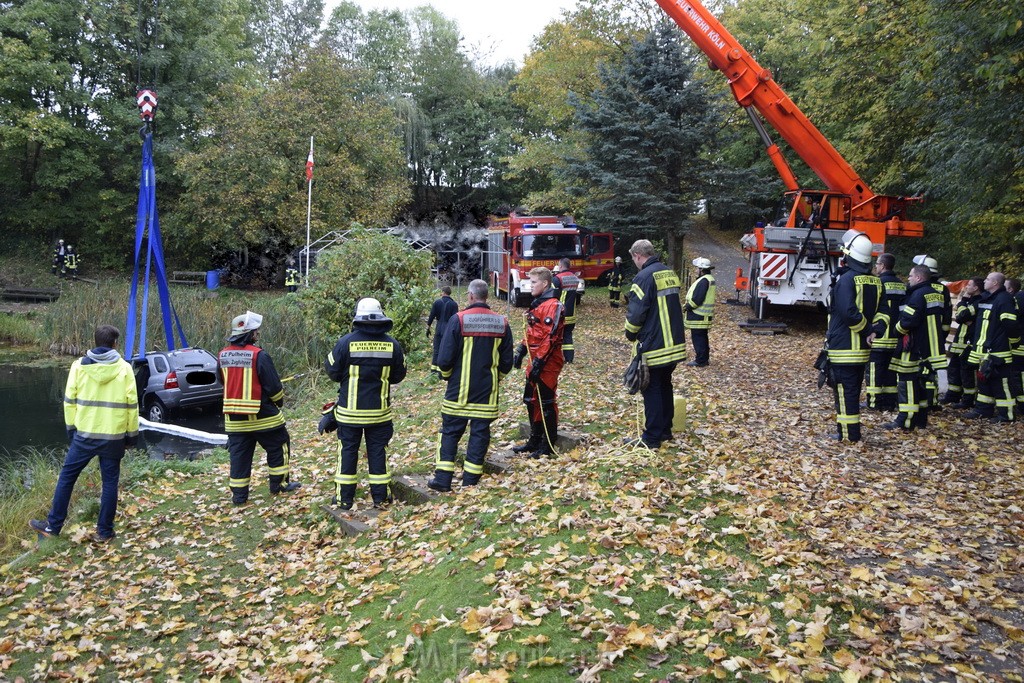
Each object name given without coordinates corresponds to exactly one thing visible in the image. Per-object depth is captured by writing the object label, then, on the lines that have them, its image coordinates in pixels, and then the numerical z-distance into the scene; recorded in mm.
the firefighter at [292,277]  26969
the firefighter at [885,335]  9859
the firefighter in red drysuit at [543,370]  8266
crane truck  16625
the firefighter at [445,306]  12258
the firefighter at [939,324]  10023
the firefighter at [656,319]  7824
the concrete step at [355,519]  7578
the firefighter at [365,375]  7703
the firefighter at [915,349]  9523
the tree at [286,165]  30938
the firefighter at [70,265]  35562
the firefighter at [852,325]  8531
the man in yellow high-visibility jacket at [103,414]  7953
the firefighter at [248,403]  8336
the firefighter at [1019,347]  10156
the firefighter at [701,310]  13000
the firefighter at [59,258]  35688
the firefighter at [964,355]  10781
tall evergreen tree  22062
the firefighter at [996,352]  10078
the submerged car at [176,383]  16594
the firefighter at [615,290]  24109
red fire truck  23188
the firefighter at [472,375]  7719
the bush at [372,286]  17672
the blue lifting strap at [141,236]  15914
